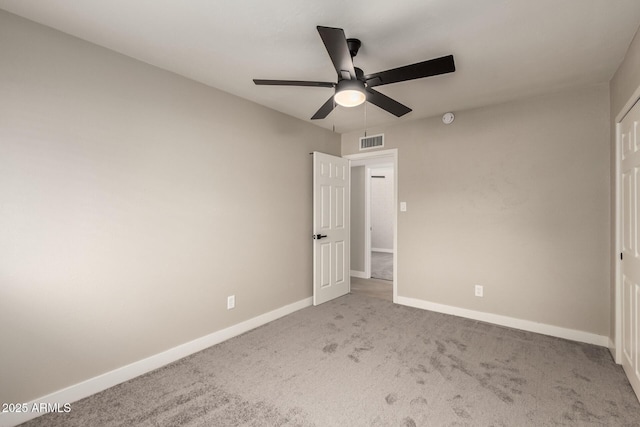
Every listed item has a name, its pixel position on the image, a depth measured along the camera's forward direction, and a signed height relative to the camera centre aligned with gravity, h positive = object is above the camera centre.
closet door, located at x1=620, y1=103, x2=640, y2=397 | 2.05 -0.25
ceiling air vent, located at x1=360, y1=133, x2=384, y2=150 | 4.27 +1.04
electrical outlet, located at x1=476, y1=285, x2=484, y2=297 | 3.49 -0.91
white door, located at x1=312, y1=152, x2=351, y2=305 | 4.04 -0.21
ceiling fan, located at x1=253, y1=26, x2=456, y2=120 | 1.63 +0.89
